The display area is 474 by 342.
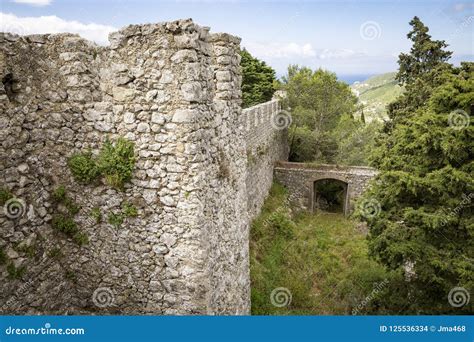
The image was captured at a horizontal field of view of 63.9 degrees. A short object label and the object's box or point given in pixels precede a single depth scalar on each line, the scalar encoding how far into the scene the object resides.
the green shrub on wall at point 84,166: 4.62
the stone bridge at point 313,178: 19.02
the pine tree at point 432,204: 8.20
